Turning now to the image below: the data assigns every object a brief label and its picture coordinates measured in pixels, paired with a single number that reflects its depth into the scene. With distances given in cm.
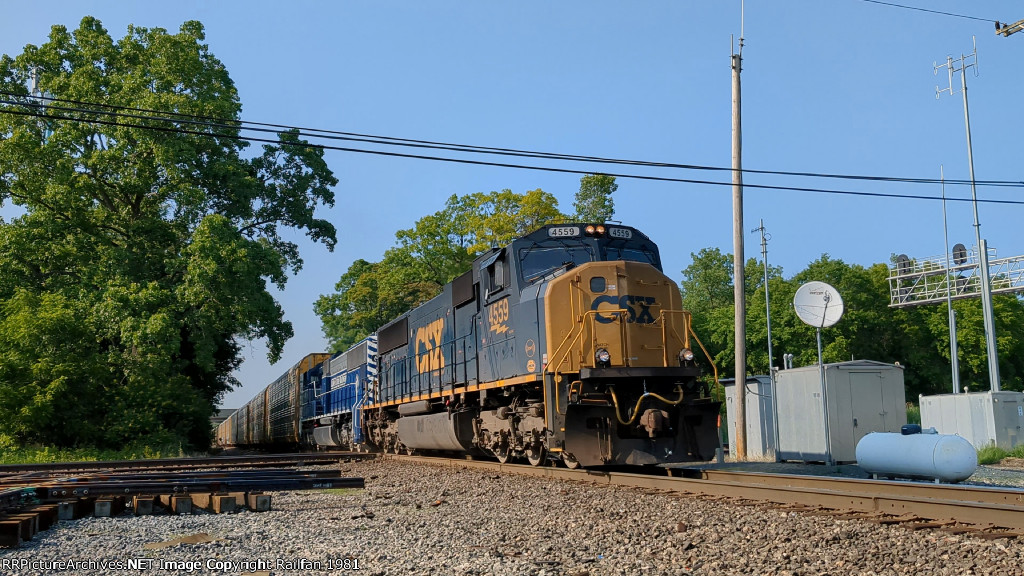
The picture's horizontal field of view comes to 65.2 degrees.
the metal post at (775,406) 1526
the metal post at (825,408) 1285
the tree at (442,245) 3675
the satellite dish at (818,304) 1419
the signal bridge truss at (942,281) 2938
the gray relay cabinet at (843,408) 1473
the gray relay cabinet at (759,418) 1717
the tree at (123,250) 2152
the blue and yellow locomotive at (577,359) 1066
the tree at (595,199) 3947
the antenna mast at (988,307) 2531
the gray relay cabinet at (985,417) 1791
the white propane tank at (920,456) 980
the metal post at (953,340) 3100
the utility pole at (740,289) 1602
